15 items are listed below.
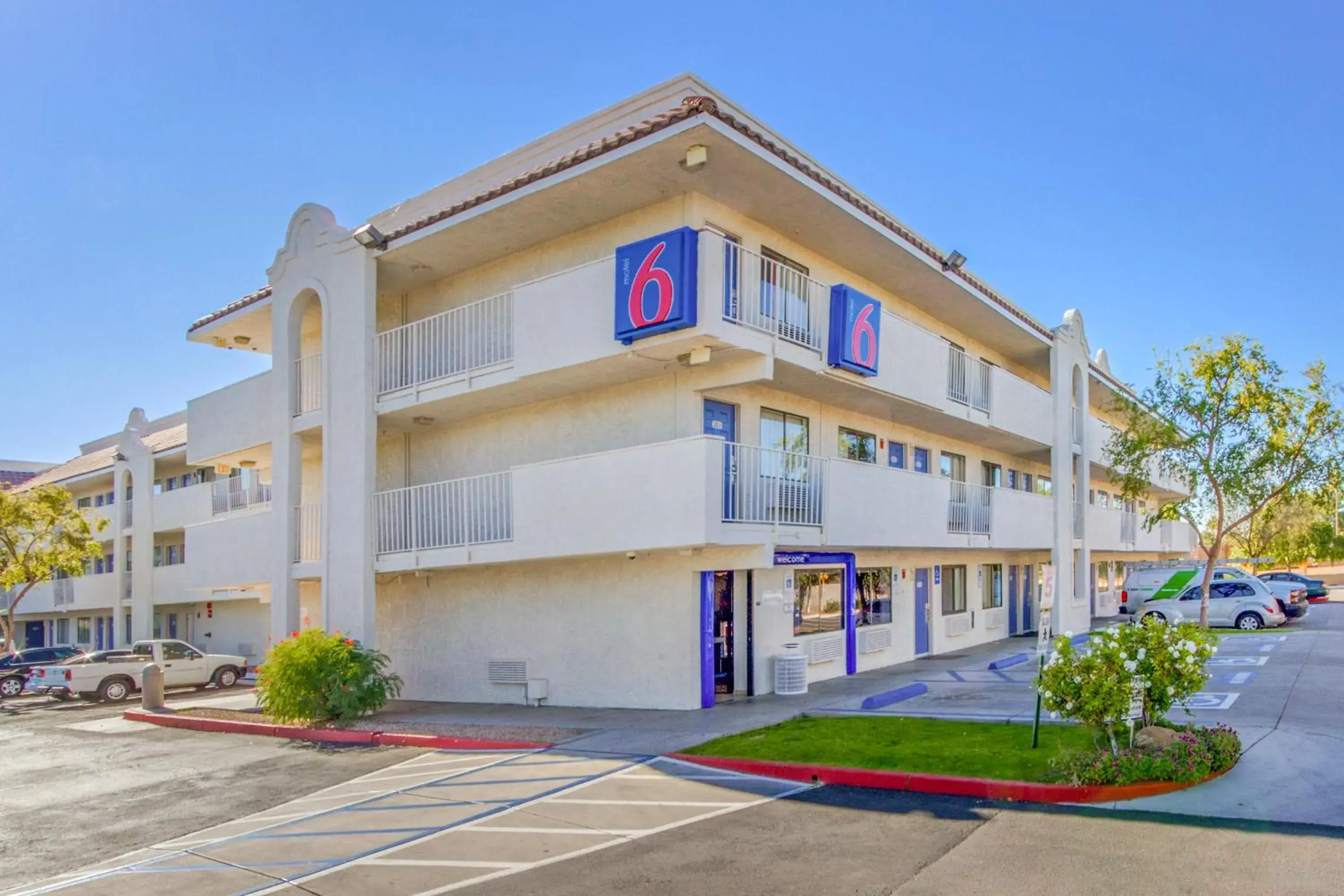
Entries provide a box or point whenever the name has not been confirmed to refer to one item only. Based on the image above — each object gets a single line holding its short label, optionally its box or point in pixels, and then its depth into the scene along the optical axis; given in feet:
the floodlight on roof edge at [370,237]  60.59
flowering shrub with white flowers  31.27
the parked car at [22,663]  92.32
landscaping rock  31.96
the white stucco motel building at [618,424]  49.14
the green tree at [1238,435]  87.86
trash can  55.88
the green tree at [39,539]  111.86
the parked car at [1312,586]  138.21
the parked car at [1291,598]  102.94
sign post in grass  35.50
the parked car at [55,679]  83.35
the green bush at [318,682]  54.39
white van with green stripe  104.78
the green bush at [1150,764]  30.14
